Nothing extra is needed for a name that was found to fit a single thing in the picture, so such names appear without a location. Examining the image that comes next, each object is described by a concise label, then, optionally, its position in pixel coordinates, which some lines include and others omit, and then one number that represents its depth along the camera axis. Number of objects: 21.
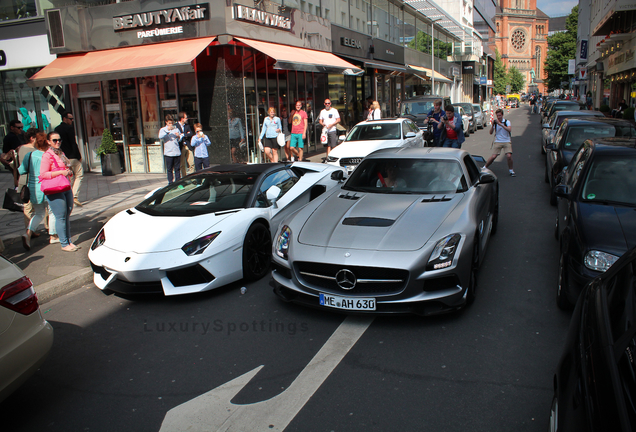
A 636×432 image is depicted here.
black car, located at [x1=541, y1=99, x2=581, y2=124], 24.89
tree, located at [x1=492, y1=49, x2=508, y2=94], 106.05
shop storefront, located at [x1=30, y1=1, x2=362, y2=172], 14.19
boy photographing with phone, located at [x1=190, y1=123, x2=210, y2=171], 11.99
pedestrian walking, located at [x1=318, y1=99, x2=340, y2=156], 16.08
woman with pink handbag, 6.82
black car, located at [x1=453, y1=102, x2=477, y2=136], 28.68
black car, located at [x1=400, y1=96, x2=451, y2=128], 23.56
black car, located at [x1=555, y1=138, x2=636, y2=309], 4.16
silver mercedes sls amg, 4.26
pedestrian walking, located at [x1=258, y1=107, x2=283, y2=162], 14.37
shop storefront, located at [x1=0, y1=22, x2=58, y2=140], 16.83
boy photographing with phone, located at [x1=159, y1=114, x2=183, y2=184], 11.63
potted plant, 15.65
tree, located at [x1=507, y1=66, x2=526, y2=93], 122.56
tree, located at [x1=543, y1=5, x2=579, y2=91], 74.31
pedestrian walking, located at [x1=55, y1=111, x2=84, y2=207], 10.43
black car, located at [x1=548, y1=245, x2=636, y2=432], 1.73
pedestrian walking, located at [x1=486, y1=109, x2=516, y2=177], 12.72
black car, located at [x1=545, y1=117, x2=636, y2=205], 9.88
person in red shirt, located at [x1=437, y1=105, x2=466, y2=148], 12.39
